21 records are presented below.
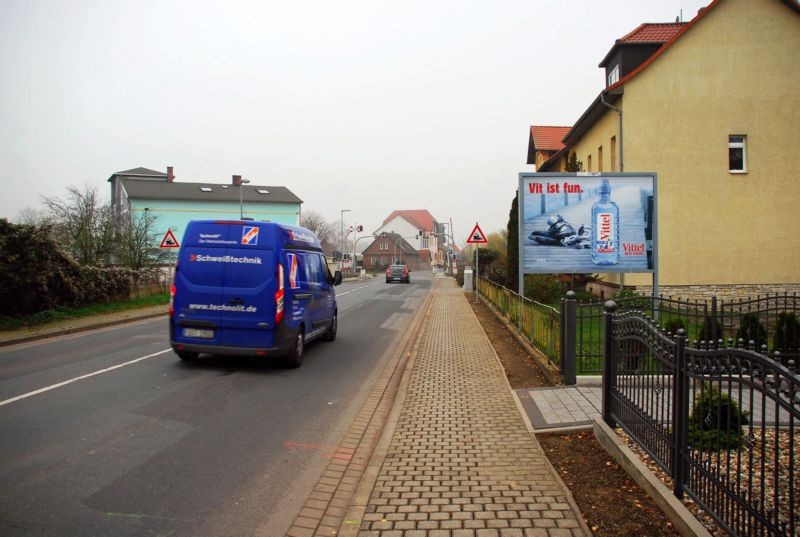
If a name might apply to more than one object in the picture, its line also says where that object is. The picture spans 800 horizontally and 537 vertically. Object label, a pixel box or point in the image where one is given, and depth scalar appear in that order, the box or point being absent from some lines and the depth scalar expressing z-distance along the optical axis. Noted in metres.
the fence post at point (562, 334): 7.97
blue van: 8.86
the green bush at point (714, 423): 3.37
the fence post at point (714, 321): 7.81
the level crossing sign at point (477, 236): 21.73
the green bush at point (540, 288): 19.78
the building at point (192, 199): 67.94
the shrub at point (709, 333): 8.74
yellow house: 20.53
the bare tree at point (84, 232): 24.23
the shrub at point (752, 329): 8.63
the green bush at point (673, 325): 8.48
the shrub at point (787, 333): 8.52
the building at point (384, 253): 116.62
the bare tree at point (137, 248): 25.55
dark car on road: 49.97
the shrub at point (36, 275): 14.44
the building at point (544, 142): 34.56
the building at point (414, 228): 133.12
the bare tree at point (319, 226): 109.91
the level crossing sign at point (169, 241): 22.72
